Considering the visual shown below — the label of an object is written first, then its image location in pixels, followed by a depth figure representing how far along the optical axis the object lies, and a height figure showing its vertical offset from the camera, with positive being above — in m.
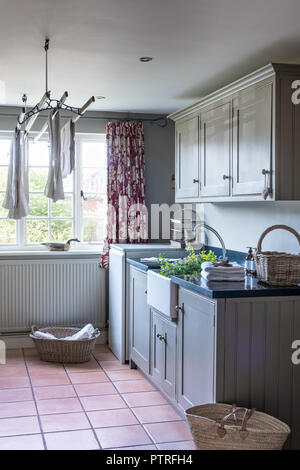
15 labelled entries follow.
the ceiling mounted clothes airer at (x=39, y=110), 3.37 +0.74
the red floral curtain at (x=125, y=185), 5.45 +0.37
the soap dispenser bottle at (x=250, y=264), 3.59 -0.27
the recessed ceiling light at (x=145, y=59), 3.63 +1.08
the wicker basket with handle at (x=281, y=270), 3.06 -0.26
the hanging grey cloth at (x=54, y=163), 3.62 +0.39
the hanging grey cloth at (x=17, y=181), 4.14 +0.32
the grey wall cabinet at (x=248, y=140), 3.21 +0.54
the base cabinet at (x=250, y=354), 2.90 -0.70
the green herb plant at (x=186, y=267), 3.69 -0.30
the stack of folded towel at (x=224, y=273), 3.20 -0.29
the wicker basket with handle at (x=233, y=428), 2.59 -0.99
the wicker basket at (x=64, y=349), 4.84 -1.11
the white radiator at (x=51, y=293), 5.31 -0.69
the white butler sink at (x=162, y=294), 3.53 -0.47
